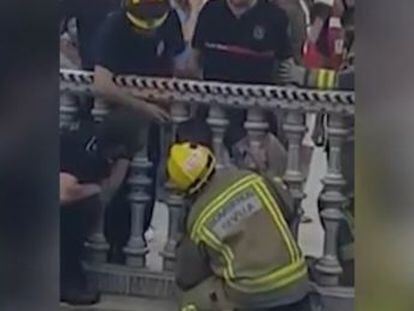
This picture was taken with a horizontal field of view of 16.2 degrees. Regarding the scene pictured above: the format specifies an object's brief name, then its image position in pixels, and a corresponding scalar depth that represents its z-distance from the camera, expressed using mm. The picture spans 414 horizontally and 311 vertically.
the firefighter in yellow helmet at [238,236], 7274
